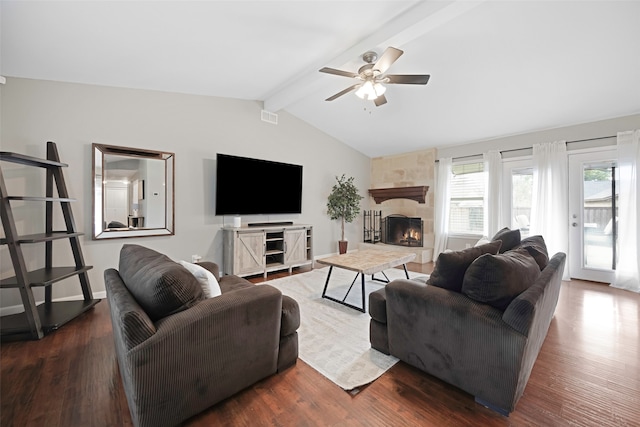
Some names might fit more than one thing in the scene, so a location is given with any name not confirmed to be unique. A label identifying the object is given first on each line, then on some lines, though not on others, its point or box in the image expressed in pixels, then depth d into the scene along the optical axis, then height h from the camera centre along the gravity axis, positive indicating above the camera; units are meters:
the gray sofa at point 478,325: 1.40 -0.68
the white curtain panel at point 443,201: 5.27 +0.27
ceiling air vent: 4.57 +1.73
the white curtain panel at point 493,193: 4.70 +0.39
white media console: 3.93 -0.58
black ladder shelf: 2.19 -0.59
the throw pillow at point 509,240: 2.51 -0.25
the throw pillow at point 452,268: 1.72 -0.36
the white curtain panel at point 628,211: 3.57 +0.06
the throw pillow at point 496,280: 1.49 -0.39
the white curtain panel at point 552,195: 4.11 +0.32
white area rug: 1.83 -1.09
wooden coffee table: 2.85 -0.58
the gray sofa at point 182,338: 1.22 -0.66
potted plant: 5.55 +0.21
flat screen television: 4.06 +0.46
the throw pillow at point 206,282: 1.68 -0.46
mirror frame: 3.10 +0.28
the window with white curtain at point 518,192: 4.54 +0.41
